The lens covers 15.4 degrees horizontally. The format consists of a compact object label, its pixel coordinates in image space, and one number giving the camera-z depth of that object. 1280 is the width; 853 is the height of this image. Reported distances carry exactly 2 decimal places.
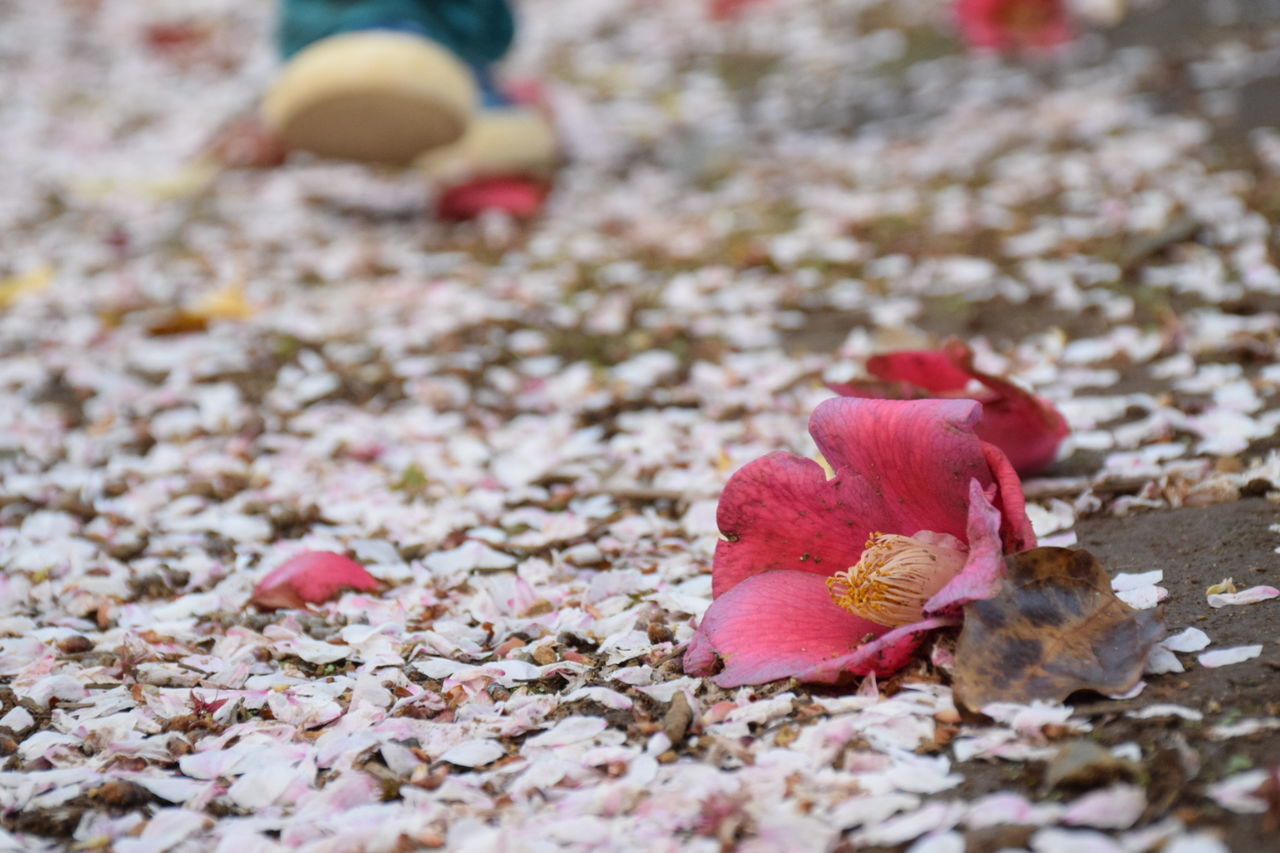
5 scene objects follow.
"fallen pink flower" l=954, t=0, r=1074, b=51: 2.09
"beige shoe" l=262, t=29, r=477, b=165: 1.55
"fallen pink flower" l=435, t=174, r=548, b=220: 1.82
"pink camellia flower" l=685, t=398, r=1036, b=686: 0.91
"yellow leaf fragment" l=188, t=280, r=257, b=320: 1.41
